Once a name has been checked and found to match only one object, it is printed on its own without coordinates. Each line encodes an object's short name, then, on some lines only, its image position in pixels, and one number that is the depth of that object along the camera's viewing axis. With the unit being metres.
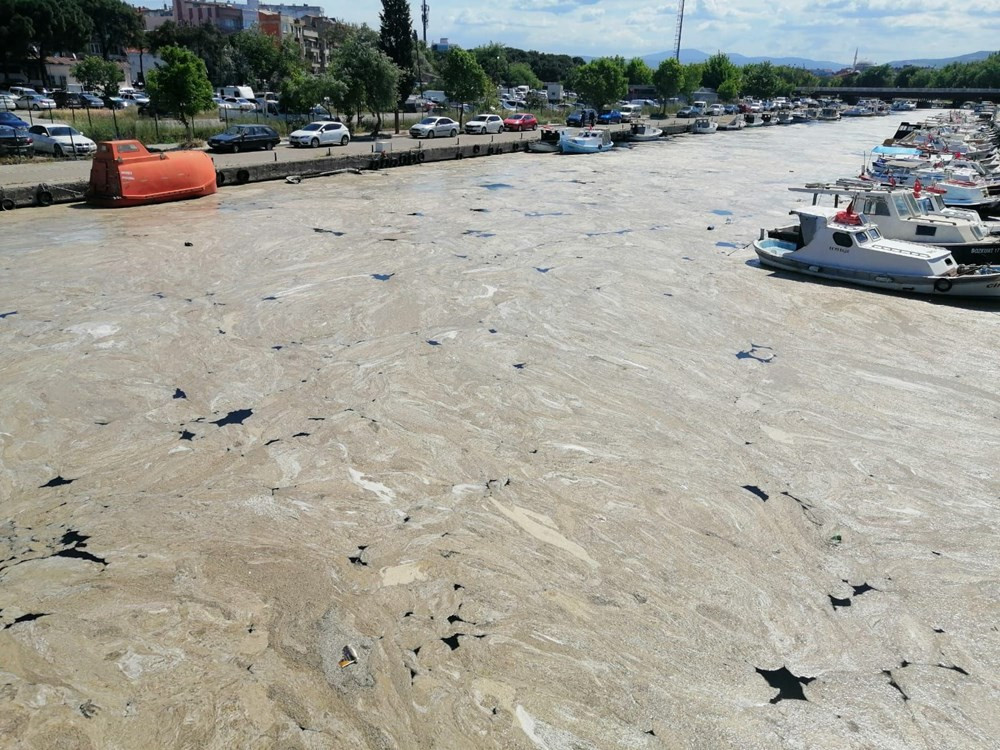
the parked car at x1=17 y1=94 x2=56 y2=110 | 50.34
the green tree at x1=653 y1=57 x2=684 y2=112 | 82.12
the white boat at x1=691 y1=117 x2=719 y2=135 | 66.19
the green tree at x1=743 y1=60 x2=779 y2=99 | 117.50
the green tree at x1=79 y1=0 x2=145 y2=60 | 90.44
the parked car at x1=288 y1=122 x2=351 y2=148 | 35.69
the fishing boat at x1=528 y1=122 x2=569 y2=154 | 42.66
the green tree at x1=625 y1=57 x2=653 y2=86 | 90.31
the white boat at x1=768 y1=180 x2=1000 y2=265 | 18.05
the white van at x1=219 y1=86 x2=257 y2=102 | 66.12
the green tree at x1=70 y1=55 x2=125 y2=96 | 65.56
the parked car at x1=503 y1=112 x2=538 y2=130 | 52.06
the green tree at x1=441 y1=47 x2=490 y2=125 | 47.56
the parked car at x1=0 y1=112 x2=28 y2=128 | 36.12
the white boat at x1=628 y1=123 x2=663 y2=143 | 53.53
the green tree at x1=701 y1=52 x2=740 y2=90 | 111.38
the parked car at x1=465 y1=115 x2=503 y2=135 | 47.50
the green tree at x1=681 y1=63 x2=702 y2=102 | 88.81
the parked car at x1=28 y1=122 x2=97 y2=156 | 29.46
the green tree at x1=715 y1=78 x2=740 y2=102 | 102.81
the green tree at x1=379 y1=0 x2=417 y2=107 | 55.41
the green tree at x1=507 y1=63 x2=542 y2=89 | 115.06
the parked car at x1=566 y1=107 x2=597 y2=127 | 57.00
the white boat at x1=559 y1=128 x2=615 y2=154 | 42.56
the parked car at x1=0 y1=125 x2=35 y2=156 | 28.27
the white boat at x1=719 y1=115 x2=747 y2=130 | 74.06
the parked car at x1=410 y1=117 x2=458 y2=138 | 42.19
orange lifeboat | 22.59
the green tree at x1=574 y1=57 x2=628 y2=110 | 62.31
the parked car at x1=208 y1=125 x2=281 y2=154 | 32.88
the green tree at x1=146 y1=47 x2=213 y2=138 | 31.53
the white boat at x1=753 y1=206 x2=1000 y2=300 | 15.98
